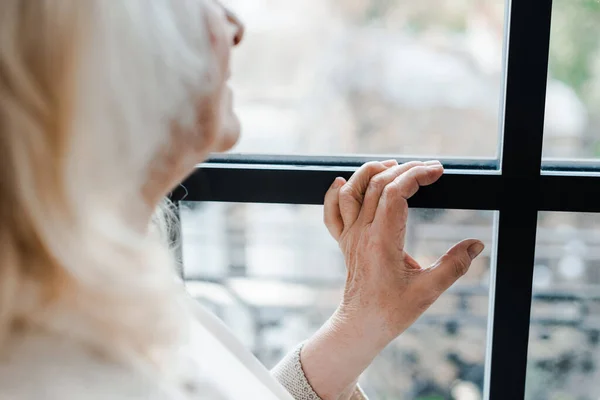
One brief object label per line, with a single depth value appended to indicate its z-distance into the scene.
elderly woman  0.53
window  0.92
